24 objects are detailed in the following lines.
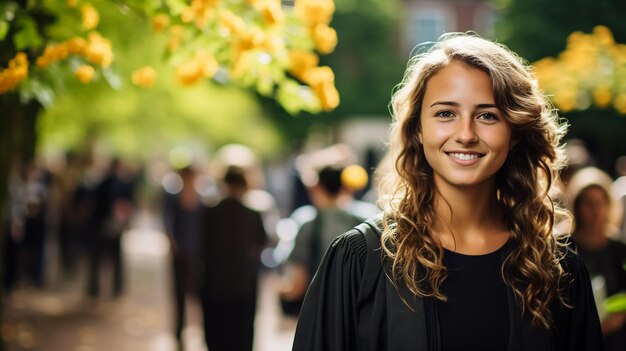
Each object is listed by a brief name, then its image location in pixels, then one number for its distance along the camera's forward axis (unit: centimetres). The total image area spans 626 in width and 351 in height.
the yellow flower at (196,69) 427
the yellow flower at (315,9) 435
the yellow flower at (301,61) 452
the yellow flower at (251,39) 404
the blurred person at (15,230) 1365
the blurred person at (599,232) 491
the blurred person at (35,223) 1386
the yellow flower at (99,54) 400
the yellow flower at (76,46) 396
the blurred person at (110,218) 1259
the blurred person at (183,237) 877
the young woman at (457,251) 237
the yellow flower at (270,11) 405
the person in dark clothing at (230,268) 711
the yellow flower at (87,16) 415
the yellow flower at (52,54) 378
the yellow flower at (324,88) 439
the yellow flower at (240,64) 424
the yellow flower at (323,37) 448
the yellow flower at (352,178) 594
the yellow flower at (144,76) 443
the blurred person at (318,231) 589
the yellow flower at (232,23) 398
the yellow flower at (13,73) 351
